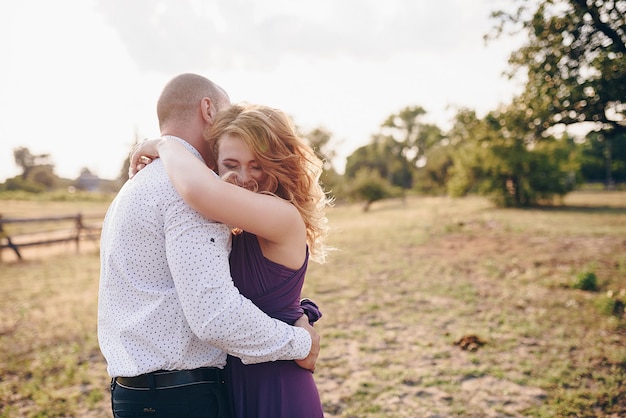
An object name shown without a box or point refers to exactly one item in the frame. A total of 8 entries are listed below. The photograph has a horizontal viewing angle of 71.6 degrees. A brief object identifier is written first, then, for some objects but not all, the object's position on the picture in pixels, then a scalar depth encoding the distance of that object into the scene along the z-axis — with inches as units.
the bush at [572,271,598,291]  283.0
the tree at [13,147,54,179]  2642.7
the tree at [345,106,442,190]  2807.6
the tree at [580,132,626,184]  2103.8
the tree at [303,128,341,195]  2282.2
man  56.8
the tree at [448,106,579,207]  922.7
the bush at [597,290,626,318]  236.4
